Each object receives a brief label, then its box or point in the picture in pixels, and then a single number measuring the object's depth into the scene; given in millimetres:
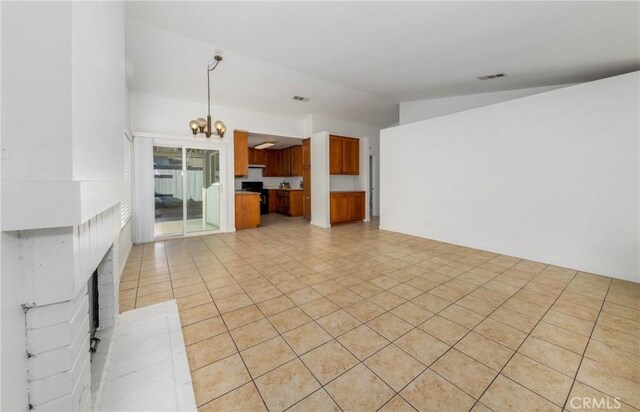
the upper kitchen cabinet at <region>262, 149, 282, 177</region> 9189
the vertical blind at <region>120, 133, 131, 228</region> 3809
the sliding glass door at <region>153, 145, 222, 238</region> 5219
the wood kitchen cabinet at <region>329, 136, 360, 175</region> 6617
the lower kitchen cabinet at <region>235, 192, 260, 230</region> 6191
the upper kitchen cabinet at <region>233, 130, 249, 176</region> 5938
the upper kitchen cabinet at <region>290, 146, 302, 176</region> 8375
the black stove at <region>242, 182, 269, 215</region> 8750
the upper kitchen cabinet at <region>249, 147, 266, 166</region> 8742
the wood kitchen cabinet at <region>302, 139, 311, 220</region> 7086
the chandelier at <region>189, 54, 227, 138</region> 3766
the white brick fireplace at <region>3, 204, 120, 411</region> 758
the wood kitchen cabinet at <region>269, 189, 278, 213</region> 9141
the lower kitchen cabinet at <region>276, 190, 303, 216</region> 8250
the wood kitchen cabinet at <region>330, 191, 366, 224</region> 6641
